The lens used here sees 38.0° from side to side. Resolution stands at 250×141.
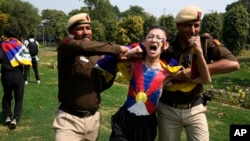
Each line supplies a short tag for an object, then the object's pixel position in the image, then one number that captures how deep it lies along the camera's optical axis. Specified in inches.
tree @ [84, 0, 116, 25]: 2455.7
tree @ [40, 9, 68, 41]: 3910.4
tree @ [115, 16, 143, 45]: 1680.6
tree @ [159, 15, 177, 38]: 1434.5
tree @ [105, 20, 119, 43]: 1742.1
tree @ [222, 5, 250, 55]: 1171.6
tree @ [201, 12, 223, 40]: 1211.9
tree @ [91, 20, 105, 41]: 1902.1
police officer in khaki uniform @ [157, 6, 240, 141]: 137.9
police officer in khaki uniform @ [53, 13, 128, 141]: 145.6
